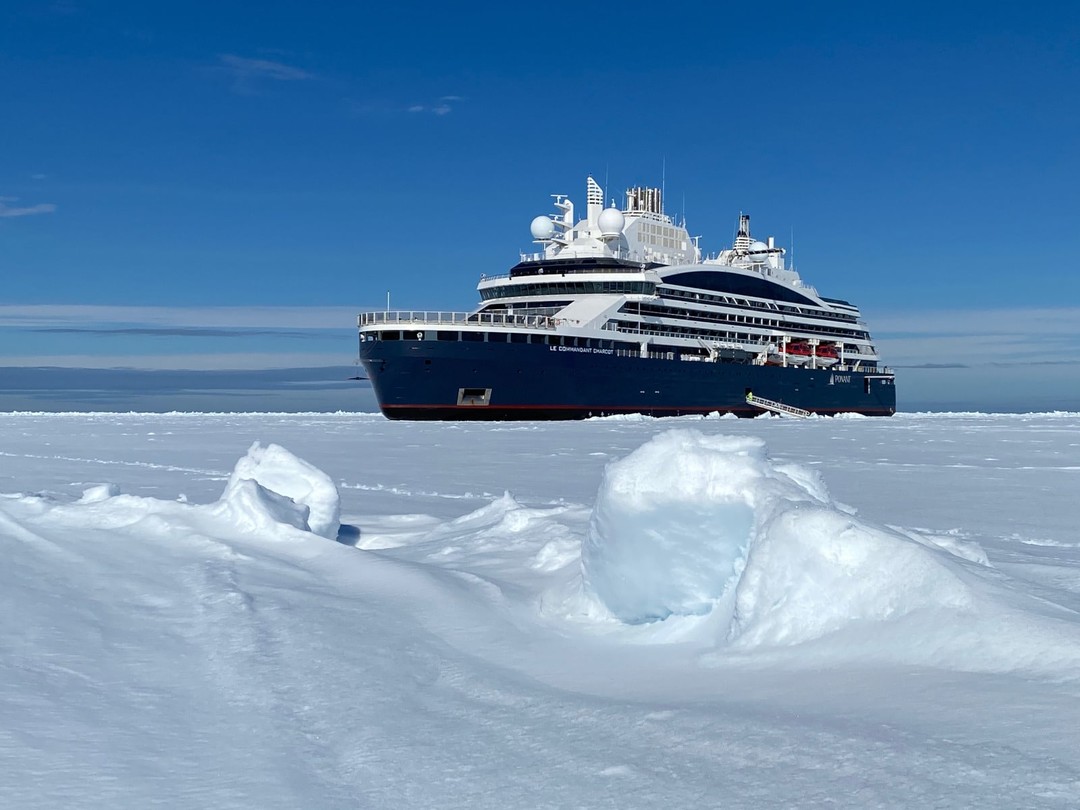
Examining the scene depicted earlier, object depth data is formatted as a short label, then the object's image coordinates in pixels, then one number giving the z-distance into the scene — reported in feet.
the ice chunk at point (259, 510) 26.73
